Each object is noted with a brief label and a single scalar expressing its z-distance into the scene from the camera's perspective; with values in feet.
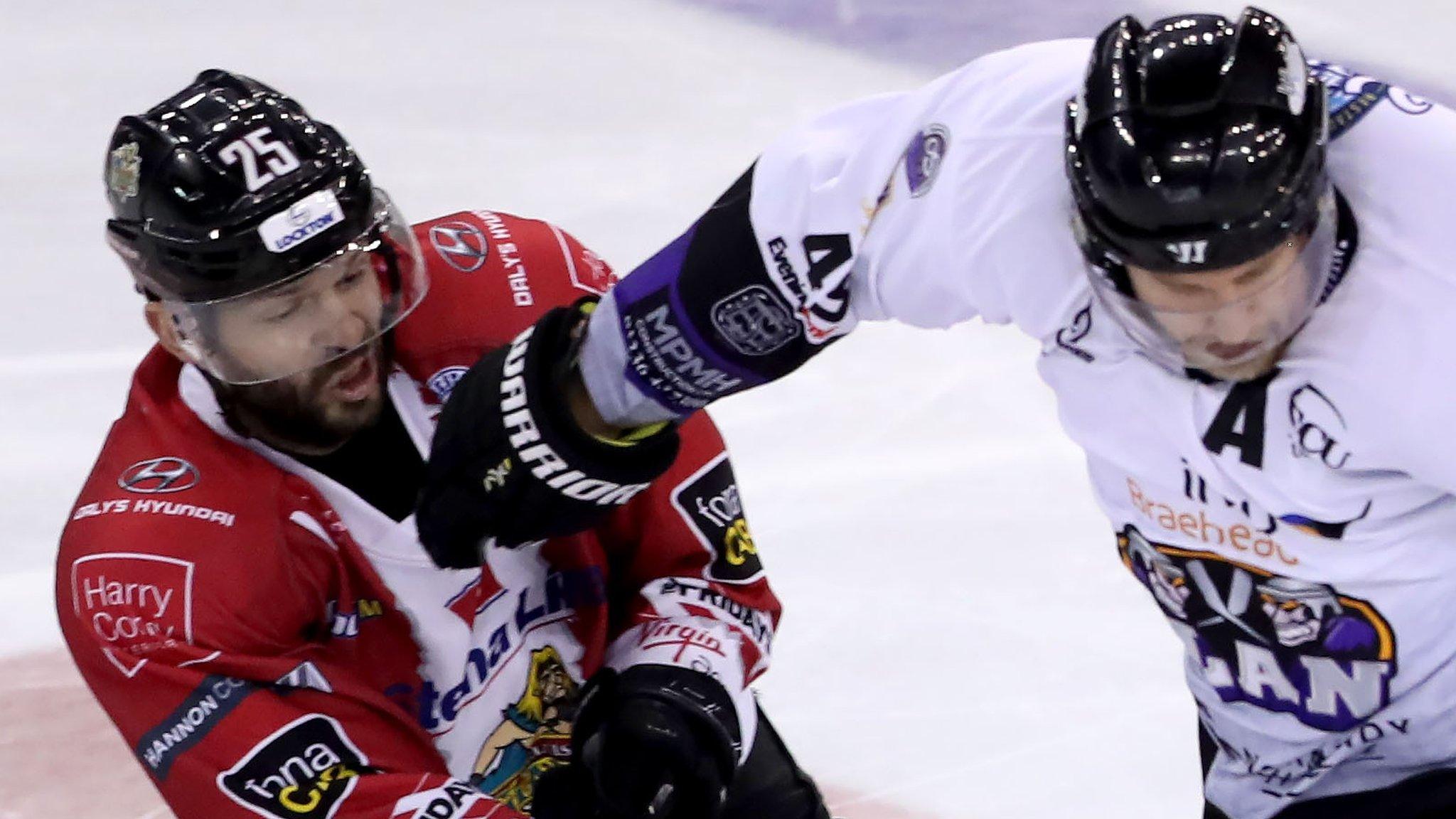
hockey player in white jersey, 35.48
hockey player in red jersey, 37.37
